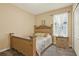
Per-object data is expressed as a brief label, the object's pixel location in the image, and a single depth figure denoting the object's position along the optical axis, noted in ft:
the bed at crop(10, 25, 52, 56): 6.17
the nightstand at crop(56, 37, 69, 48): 6.34
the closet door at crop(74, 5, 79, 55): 5.94
